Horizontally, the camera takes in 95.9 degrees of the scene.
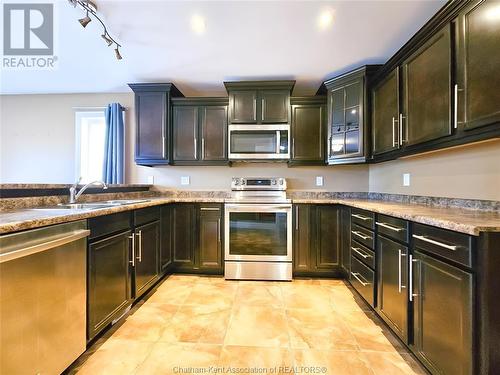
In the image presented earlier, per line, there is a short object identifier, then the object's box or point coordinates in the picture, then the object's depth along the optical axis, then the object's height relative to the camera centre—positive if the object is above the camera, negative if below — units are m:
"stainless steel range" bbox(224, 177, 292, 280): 2.60 -0.59
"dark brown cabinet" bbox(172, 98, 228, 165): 2.94 +0.77
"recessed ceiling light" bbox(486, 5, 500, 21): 1.13 +0.90
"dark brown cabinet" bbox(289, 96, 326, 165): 2.87 +0.77
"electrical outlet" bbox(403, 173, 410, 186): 2.28 +0.11
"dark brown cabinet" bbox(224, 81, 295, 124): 2.83 +1.08
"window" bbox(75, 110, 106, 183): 3.36 +0.70
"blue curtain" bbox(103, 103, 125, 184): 3.18 +0.60
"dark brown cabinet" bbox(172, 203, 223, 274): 2.71 -0.58
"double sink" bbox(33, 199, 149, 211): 1.69 -0.13
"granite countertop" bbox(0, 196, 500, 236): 0.96 -0.15
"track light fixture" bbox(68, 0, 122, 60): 1.58 +1.33
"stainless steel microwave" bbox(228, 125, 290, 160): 2.84 +0.60
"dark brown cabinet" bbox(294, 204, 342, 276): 2.60 -0.59
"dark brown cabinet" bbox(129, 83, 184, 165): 2.91 +0.85
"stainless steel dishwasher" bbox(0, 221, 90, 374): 0.93 -0.52
